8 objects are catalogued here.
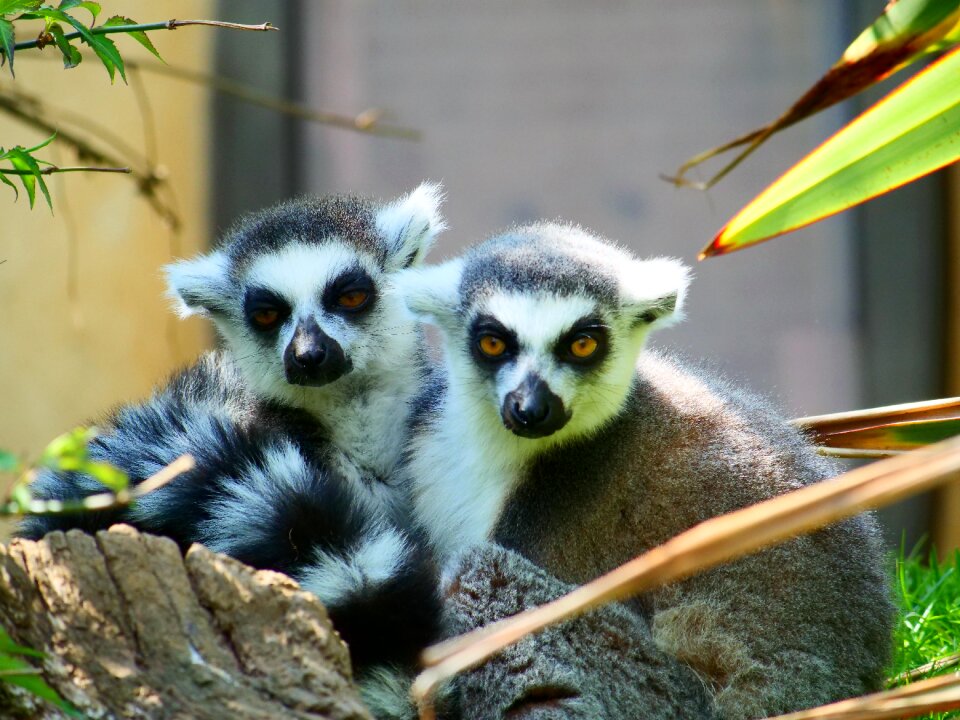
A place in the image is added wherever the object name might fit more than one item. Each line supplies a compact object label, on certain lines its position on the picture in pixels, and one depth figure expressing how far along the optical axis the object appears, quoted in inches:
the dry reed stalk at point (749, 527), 110.5
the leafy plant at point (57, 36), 189.2
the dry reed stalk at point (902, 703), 139.7
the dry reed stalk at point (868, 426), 248.4
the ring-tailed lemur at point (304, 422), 207.5
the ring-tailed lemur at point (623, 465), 228.5
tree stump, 169.2
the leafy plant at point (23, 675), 145.9
